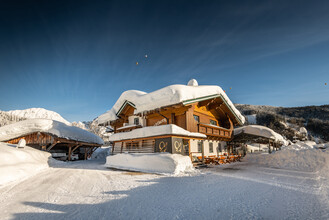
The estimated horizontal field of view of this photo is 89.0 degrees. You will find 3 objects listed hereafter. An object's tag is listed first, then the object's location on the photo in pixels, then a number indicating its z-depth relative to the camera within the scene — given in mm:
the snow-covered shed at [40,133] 19500
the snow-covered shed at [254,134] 21984
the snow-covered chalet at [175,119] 13516
